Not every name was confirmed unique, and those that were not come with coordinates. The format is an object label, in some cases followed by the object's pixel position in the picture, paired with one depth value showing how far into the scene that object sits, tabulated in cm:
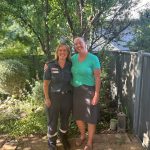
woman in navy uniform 234
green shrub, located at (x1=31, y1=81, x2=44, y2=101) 378
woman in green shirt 236
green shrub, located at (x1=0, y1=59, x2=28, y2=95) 467
